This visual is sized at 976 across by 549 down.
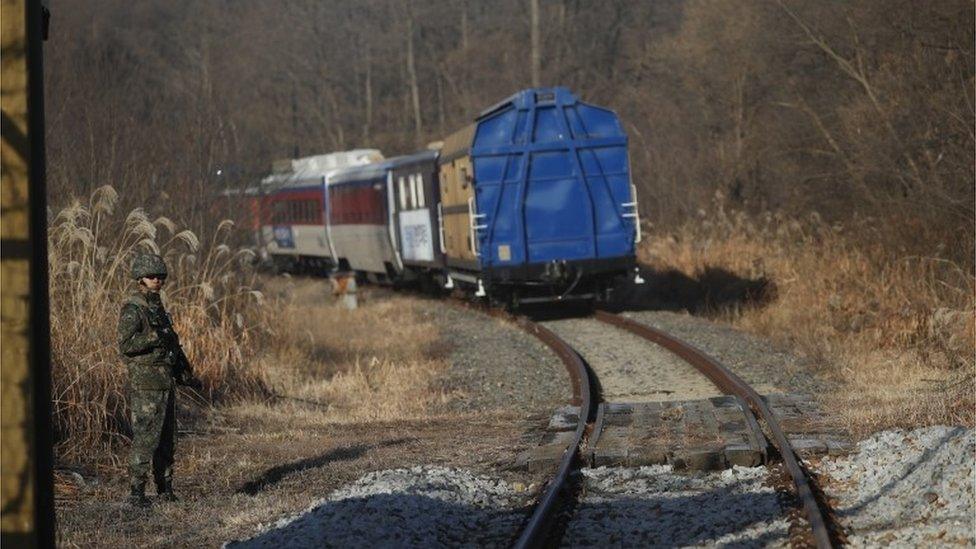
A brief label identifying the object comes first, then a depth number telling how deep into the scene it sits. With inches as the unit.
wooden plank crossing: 787.4
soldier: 721.6
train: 1770.4
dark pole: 479.5
